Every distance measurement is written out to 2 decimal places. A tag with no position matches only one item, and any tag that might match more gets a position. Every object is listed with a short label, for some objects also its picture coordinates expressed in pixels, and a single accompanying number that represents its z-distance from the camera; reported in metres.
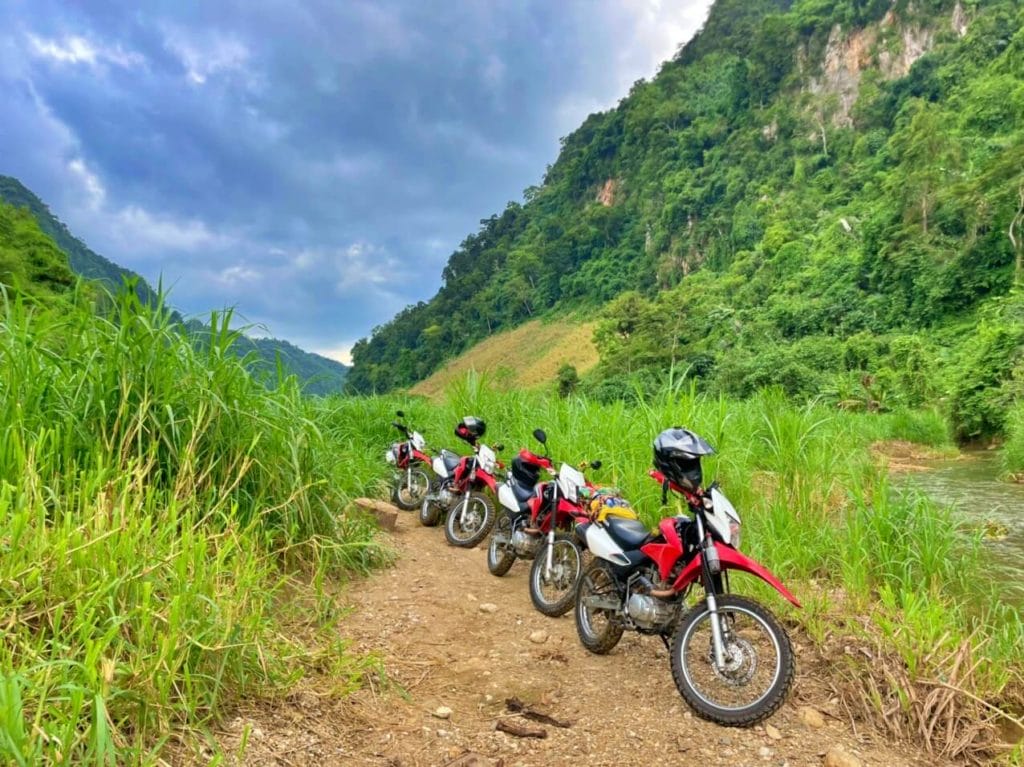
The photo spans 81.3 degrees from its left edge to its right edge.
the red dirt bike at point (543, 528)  3.75
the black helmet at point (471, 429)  5.83
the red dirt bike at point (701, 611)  2.33
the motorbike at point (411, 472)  6.90
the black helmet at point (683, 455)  2.65
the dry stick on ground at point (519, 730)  2.27
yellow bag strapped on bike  3.35
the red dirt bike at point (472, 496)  5.28
